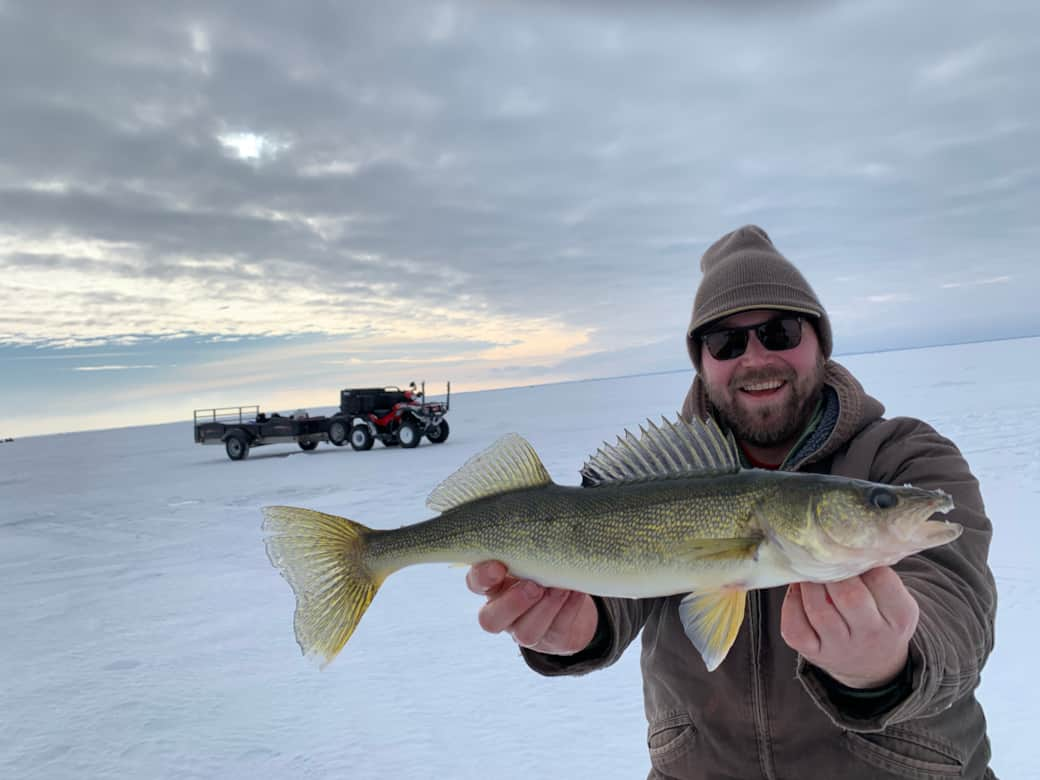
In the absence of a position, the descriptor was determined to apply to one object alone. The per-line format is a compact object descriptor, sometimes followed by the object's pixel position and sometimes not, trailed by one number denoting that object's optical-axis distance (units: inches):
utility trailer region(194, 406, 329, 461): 719.1
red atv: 679.7
